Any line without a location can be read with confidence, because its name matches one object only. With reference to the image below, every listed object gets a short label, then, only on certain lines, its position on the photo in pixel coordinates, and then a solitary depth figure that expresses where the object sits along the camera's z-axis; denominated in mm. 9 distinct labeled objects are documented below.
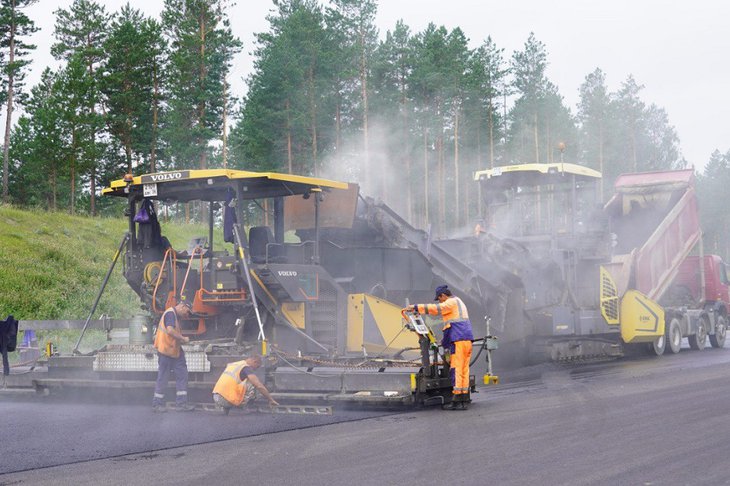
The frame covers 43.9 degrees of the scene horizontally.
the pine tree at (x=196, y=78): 40875
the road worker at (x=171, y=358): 10852
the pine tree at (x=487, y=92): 50375
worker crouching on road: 10406
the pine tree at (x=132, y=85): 44062
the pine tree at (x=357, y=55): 41906
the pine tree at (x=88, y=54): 43219
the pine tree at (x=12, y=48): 41156
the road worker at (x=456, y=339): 10492
